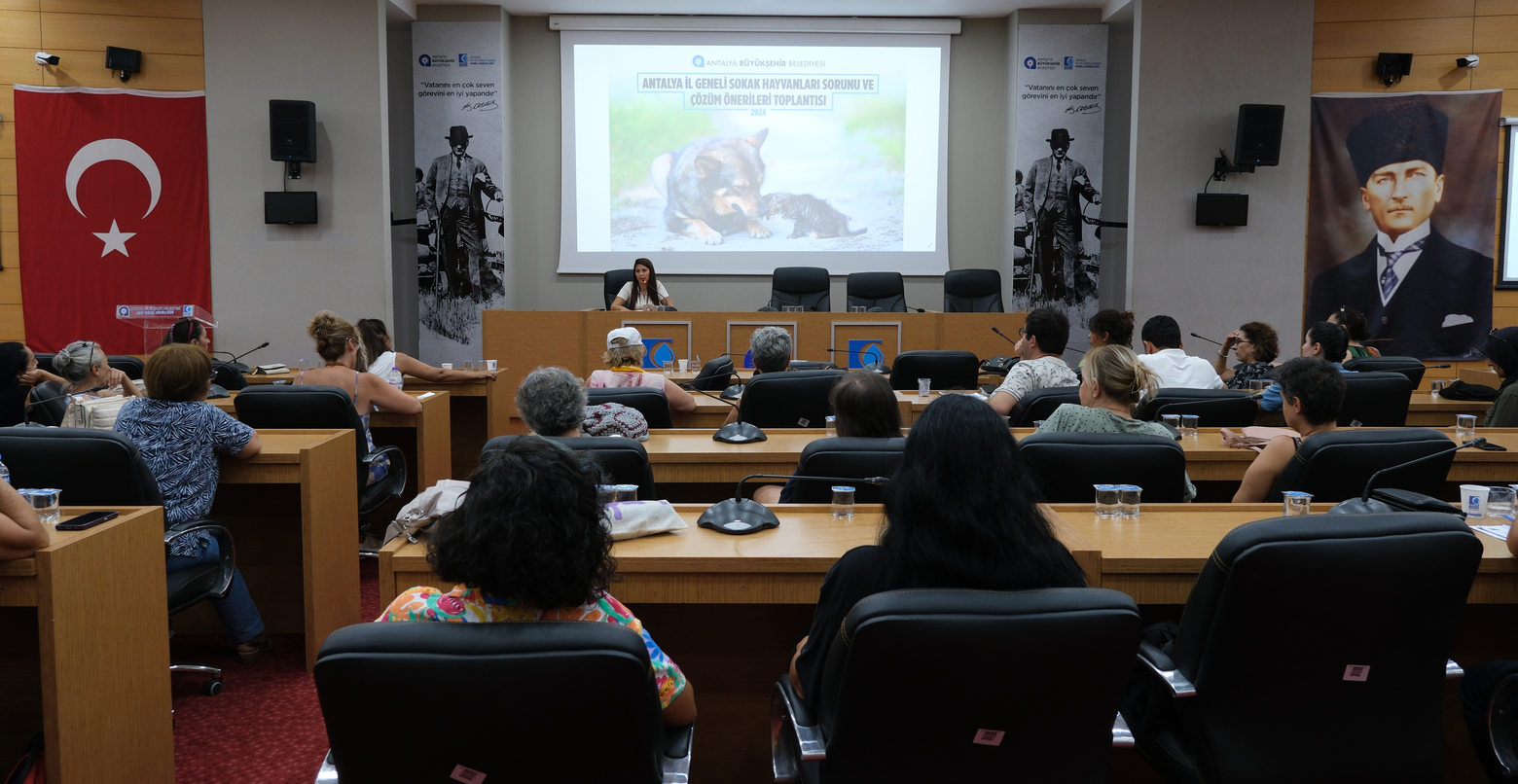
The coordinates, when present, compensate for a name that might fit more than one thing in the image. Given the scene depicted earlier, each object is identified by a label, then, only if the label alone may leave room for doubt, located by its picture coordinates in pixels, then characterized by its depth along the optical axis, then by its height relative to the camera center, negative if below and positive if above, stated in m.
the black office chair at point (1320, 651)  1.41 -0.51
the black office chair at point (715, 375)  4.75 -0.36
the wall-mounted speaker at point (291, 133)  7.32 +1.20
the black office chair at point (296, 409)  3.60 -0.40
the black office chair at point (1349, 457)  2.42 -0.37
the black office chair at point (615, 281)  7.91 +0.15
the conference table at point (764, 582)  1.86 -0.52
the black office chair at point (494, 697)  1.12 -0.45
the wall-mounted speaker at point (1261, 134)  7.55 +1.30
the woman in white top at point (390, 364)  4.63 -0.32
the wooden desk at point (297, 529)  3.01 -0.77
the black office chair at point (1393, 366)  4.82 -0.29
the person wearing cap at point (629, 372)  4.20 -0.31
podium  7.67 -0.16
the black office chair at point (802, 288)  7.93 +0.11
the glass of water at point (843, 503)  2.18 -0.44
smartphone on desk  2.02 -0.46
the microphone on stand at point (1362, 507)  1.98 -0.40
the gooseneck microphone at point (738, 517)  2.04 -0.45
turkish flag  7.60 +0.67
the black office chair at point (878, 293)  7.91 +0.08
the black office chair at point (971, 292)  7.98 +0.09
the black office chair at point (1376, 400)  3.87 -0.36
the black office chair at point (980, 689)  1.21 -0.49
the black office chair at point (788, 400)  3.85 -0.38
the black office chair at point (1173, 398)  3.68 -0.34
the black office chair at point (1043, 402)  3.59 -0.35
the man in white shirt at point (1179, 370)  4.56 -0.29
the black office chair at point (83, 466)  2.50 -0.43
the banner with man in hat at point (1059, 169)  8.57 +1.16
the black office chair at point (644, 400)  3.61 -0.36
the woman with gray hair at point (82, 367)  3.83 -0.28
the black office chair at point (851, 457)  2.44 -0.38
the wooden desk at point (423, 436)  4.48 -0.65
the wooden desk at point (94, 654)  1.85 -0.74
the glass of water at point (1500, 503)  2.22 -0.43
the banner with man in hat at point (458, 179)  8.38 +1.02
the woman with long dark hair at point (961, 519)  1.34 -0.29
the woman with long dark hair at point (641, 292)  7.63 +0.07
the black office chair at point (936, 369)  4.74 -0.31
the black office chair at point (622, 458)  2.55 -0.40
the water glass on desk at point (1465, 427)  3.20 -0.39
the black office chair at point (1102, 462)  2.46 -0.39
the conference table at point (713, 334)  7.11 -0.23
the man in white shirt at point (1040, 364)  3.95 -0.25
